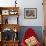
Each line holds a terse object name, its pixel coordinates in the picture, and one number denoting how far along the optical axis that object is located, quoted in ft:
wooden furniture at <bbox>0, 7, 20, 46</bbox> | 11.29
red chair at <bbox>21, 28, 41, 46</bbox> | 11.04
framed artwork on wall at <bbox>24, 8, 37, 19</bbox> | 11.63
